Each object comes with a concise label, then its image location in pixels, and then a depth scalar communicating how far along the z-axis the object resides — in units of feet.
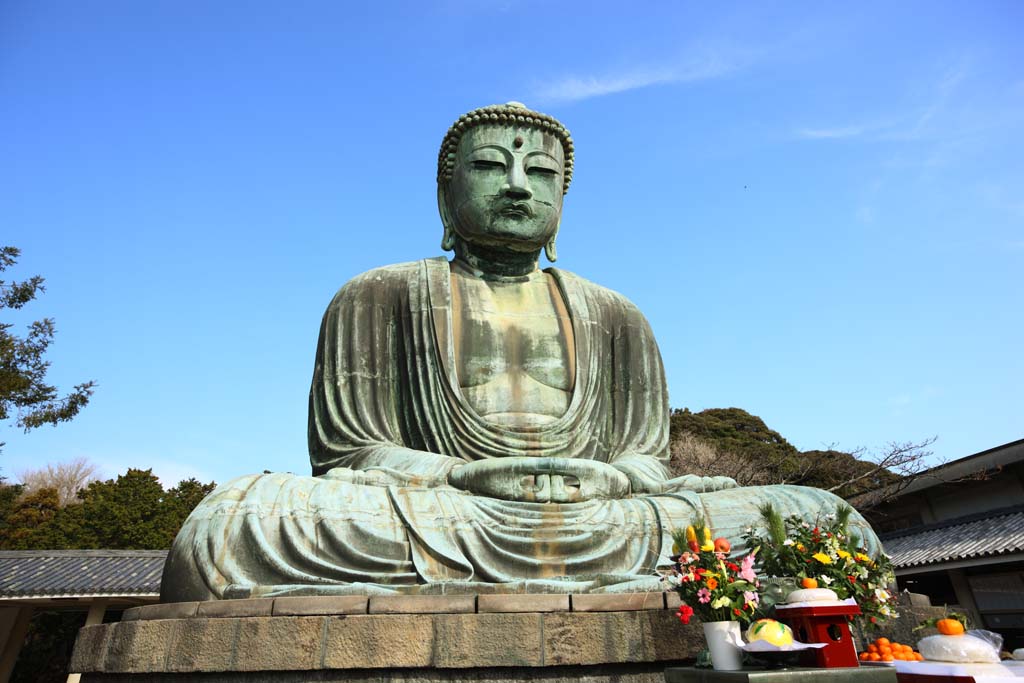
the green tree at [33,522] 69.62
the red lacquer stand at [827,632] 9.36
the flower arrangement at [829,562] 10.60
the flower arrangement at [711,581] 10.13
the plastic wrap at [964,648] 9.62
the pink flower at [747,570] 10.27
